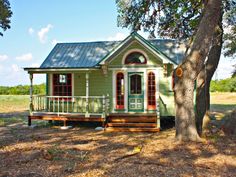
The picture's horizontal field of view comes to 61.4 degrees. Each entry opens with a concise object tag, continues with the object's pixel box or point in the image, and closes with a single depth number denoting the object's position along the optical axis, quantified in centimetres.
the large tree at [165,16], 995
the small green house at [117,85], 978
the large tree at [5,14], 1212
